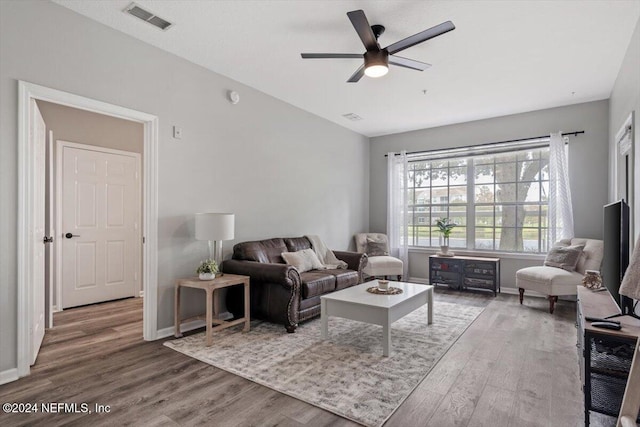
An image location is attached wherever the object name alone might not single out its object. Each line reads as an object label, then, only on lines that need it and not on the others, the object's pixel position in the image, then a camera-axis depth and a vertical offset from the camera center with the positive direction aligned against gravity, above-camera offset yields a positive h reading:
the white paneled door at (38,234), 2.72 -0.19
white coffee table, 2.96 -0.86
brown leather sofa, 3.51 -0.79
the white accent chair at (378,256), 5.57 -0.76
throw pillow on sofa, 4.27 -0.60
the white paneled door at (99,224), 4.51 -0.18
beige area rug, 2.26 -1.20
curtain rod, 4.97 +1.12
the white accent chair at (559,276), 4.25 -0.79
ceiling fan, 2.52 +1.32
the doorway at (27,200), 2.55 +0.08
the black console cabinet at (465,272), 5.34 -0.95
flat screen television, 2.39 -0.26
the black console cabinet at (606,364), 1.87 -0.83
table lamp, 3.43 -0.15
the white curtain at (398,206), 6.43 +0.11
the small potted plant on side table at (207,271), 3.41 -0.59
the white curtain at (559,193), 4.93 +0.28
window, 5.42 +0.23
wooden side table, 3.16 -0.79
